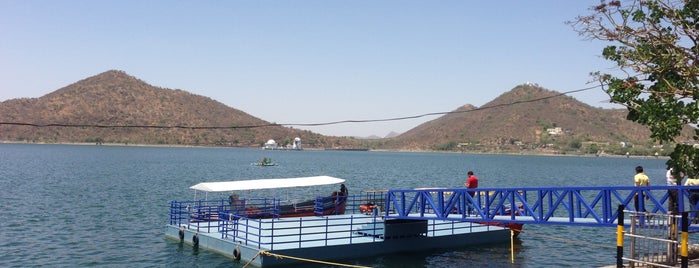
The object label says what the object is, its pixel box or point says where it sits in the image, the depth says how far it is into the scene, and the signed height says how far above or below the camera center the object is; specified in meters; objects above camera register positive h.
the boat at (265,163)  119.89 -2.17
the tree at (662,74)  16.08 +2.45
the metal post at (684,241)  13.76 -1.80
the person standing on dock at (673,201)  16.52 -1.10
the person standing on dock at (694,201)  16.50 -1.12
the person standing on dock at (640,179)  20.30 -0.63
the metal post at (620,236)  15.07 -1.89
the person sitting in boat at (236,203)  28.41 -2.44
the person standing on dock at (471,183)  23.84 -1.04
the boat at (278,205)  27.59 -2.52
